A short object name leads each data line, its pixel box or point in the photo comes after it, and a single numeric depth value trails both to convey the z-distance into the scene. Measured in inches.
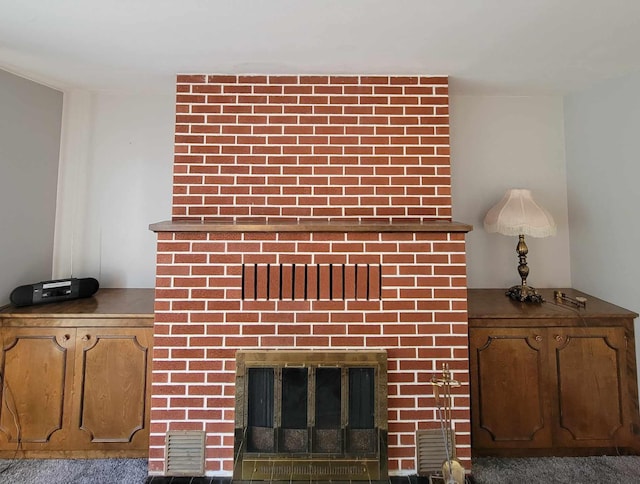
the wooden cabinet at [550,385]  73.6
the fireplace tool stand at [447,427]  60.8
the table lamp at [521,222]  81.4
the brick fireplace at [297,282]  69.8
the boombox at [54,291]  76.4
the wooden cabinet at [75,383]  72.0
